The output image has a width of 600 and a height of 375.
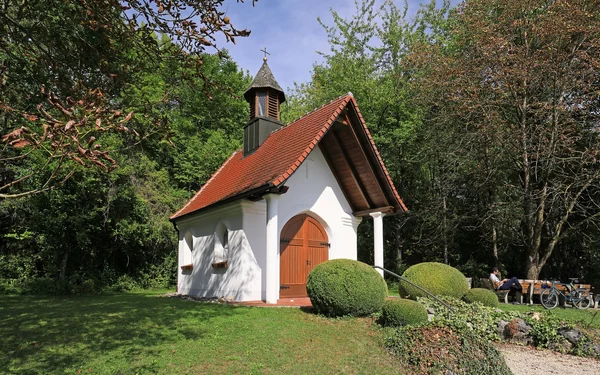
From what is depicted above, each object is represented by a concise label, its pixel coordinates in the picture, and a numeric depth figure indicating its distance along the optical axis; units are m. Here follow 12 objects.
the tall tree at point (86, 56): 2.89
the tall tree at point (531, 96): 15.68
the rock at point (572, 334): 7.87
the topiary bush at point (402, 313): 8.04
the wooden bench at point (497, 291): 14.34
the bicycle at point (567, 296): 12.87
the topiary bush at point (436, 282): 11.41
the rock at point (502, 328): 8.88
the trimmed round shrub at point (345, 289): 8.77
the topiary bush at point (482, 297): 10.90
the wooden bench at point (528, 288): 13.60
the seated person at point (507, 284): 13.81
